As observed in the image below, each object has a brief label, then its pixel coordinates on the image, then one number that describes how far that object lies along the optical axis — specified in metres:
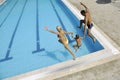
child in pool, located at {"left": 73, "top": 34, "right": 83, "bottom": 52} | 6.84
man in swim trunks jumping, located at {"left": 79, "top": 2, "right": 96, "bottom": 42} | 7.42
